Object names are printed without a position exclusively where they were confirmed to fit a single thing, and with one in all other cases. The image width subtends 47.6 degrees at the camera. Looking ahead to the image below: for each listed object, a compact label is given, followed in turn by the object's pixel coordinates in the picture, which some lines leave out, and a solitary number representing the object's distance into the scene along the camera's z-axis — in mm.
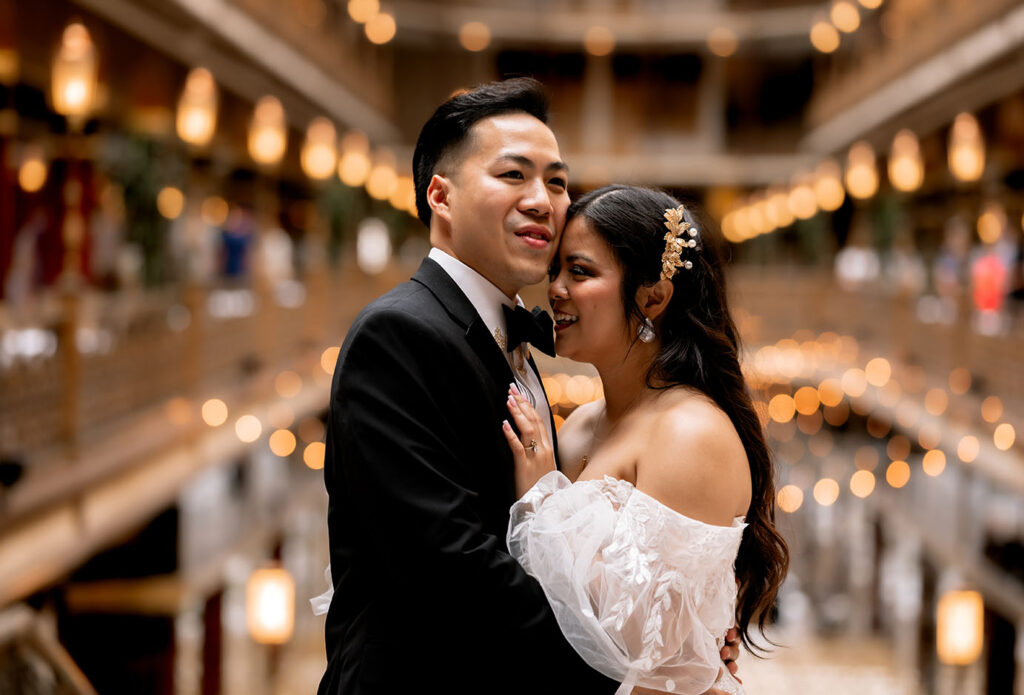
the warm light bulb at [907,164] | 15992
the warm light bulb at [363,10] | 27547
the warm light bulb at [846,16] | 29078
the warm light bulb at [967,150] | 12827
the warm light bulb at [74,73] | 7891
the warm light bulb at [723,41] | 32469
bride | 2590
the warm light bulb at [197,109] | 10719
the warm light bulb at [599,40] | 32688
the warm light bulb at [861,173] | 19172
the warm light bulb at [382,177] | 20781
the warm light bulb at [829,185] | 22781
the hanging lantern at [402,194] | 22516
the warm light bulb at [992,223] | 17223
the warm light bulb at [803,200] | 25016
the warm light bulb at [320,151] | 16609
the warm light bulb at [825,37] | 30953
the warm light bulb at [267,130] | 13953
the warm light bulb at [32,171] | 12602
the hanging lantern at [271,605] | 13438
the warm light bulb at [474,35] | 31859
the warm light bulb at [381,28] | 29391
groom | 2426
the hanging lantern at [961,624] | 12805
